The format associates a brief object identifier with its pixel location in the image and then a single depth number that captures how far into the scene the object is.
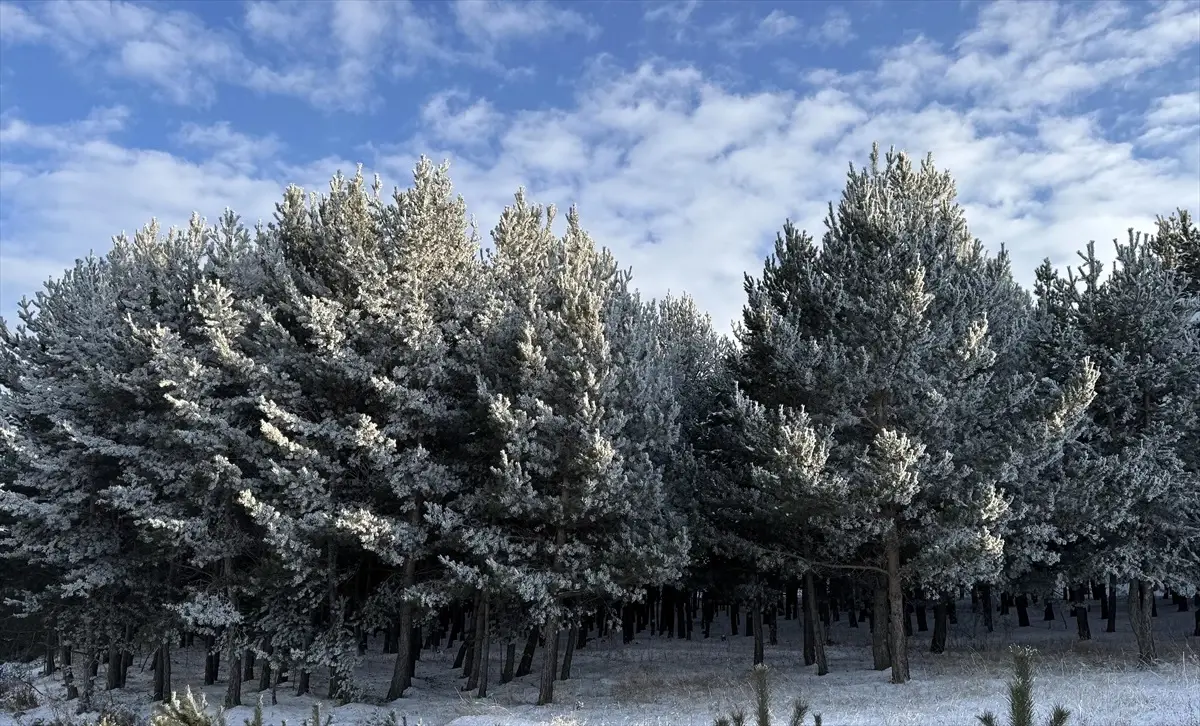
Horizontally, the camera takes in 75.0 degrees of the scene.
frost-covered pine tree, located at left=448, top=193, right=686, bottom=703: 17.59
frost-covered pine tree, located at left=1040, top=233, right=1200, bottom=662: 19.47
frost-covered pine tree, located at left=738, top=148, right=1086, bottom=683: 17.28
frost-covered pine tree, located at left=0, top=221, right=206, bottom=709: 20.69
